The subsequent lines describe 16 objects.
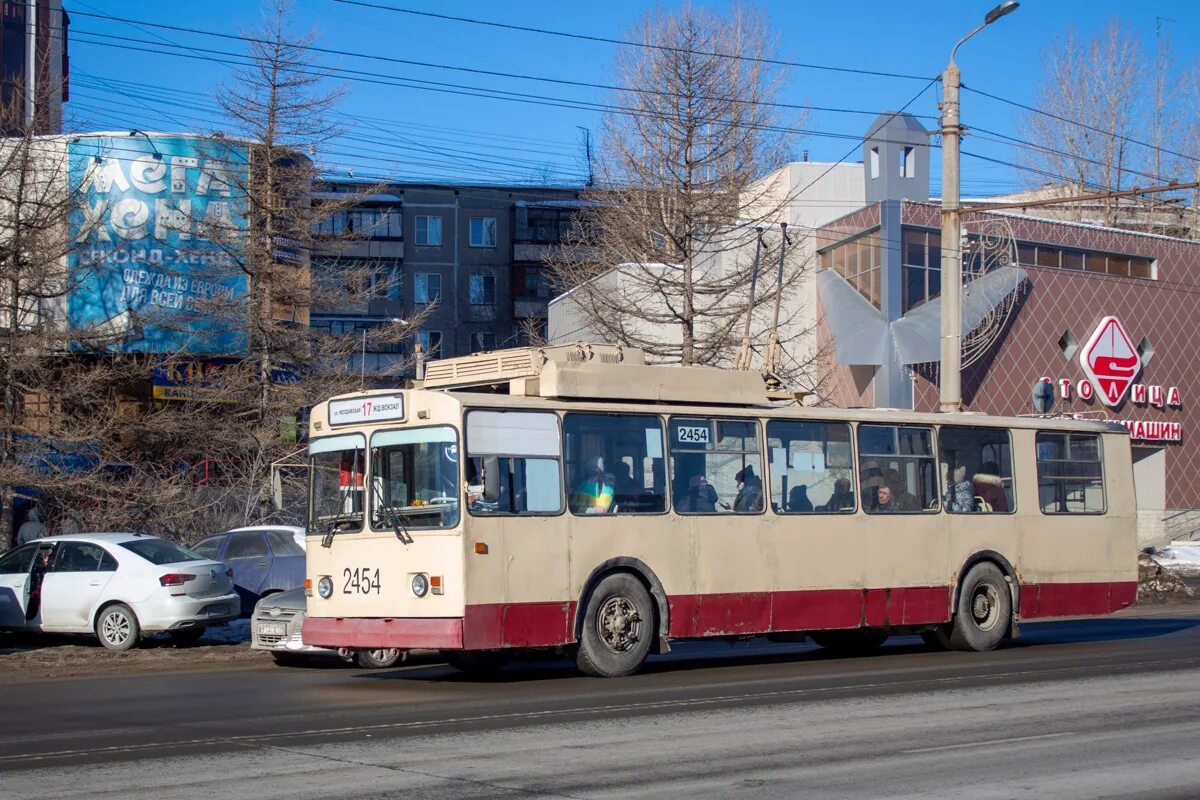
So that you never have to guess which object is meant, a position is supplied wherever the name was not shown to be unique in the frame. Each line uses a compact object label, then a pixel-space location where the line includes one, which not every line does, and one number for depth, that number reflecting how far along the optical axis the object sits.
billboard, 30.14
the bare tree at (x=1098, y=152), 59.94
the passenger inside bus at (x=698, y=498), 14.55
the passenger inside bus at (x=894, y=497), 16.25
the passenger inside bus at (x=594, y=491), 13.83
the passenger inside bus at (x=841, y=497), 15.86
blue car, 20.31
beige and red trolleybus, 13.17
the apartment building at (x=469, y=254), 70.81
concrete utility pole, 21.66
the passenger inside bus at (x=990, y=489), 17.30
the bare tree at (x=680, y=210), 29.36
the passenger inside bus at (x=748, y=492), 15.05
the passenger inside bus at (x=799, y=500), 15.48
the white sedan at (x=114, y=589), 18.11
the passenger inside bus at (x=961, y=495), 16.94
